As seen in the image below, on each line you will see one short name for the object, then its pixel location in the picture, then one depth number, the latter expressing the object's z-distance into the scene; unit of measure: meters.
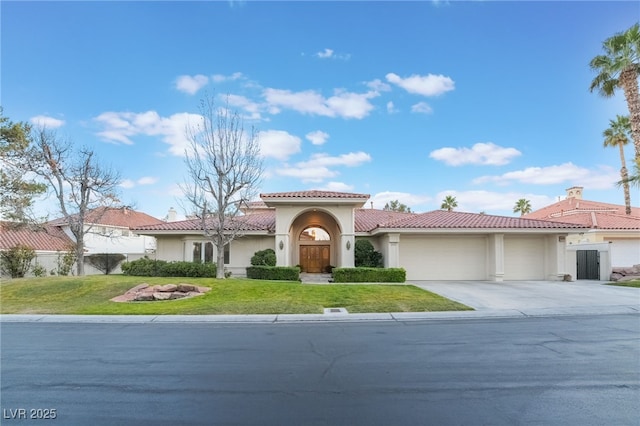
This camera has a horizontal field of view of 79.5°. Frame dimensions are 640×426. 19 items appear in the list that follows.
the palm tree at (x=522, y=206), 48.16
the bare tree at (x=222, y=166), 19.77
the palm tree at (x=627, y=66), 22.58
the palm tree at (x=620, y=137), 35.59
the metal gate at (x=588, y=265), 23.16
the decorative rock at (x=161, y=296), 14.89
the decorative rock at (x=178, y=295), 15.10
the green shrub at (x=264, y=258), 21.58
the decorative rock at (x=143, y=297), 14.78
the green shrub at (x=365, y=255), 22.48
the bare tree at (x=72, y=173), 21.09
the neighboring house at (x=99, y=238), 25.20
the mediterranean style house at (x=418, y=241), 21.58
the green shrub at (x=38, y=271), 23.69
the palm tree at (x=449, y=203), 46.50
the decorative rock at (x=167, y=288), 15.62
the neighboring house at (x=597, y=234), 22.94
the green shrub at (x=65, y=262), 24.91
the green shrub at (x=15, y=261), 22.69
